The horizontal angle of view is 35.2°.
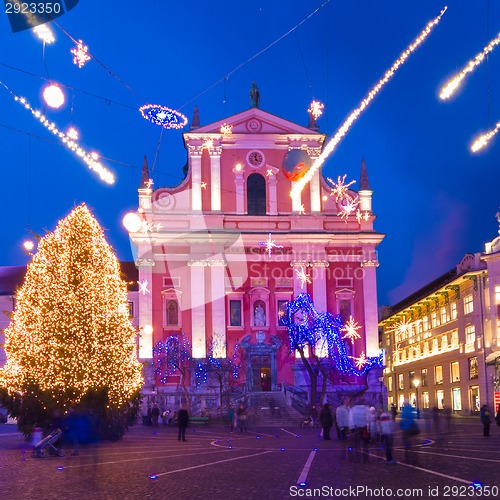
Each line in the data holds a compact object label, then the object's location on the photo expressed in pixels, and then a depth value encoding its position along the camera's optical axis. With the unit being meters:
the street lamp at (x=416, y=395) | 65.30
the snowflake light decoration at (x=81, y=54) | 15.68
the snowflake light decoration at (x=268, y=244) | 50.47
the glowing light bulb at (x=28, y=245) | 29.08
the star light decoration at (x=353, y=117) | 17.25
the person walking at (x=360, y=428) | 18.78
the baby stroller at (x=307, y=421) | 39.25
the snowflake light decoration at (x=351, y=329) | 49.81
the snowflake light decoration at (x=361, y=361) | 48.62
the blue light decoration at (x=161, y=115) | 19.62
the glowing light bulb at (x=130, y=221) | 29.83
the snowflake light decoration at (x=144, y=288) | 50.84
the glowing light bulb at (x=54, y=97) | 16.03
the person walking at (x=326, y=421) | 27.50
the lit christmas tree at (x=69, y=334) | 26.33
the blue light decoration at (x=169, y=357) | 48.66
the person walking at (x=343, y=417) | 23.75
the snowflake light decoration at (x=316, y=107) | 35.69
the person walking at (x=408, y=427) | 17.83
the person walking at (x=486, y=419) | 28.36
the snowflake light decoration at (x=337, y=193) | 51.53
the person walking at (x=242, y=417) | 36.00
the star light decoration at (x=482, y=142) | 16.68
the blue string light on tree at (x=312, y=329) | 43.84
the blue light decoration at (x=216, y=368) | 48.41
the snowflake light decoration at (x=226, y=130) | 51.83
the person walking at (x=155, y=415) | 43.69
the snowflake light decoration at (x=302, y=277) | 51.12
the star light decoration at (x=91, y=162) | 17.16
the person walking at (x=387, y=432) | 17.86
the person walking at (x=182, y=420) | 28.17
